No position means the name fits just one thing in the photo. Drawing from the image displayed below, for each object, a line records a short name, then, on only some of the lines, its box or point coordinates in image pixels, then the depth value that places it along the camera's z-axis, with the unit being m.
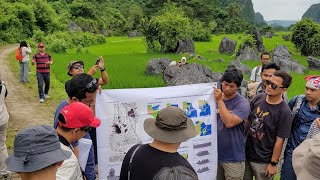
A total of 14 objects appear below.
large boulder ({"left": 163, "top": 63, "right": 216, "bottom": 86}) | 10.80
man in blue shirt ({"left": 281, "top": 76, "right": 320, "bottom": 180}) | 3.54
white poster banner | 3.47
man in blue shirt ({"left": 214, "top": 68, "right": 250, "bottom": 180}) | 3.45
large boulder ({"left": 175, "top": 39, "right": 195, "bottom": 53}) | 23.48
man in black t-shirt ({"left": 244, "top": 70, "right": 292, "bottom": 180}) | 3.54
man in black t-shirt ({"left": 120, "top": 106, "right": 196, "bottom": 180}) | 2.15
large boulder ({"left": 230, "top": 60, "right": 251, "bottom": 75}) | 14.91
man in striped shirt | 8.95
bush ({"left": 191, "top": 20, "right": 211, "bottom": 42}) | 32.99
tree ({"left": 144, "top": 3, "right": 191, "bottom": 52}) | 23.52
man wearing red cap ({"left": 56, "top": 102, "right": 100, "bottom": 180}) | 2.33
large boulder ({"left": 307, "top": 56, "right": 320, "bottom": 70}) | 16.92
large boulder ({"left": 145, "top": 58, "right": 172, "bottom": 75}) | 14.21
